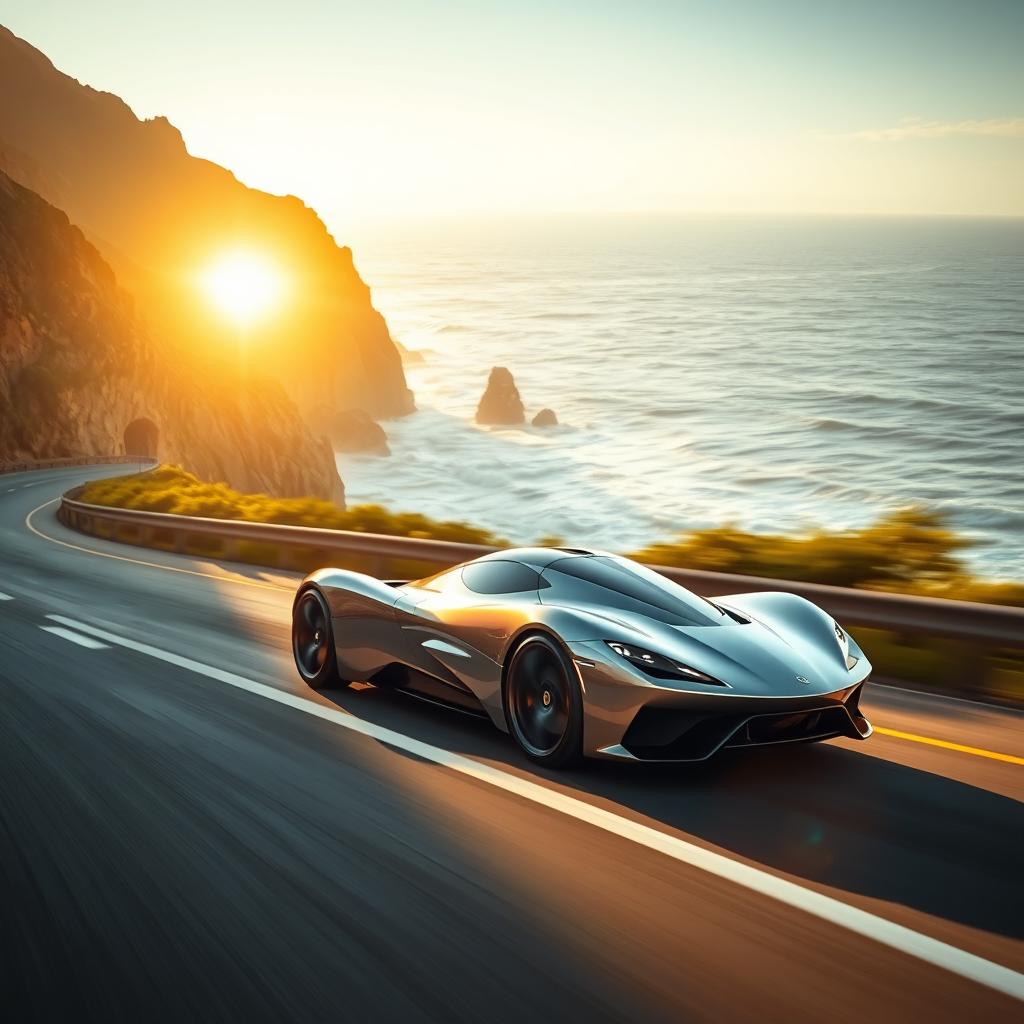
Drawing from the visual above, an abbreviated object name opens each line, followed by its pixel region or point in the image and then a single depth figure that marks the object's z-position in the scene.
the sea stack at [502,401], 124.69
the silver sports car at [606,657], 5.14
